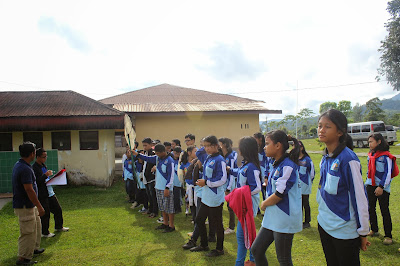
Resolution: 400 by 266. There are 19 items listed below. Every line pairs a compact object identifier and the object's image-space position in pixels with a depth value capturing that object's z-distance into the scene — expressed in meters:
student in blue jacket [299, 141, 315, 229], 5.72
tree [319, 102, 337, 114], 77.79
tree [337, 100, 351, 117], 71.44
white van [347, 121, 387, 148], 28.52
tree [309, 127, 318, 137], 56.66
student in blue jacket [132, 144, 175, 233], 5.87
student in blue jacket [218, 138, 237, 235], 5.45
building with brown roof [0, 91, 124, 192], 10.78
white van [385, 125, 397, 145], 28.66
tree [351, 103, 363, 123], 79.46
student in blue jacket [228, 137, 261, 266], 3.86
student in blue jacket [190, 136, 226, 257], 4.55
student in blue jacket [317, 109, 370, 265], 2.37
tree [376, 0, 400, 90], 28.70
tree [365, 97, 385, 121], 52.75
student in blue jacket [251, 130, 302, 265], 2.98
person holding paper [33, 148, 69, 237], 5.59
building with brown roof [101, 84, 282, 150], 14.87
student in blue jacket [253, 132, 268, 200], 6.98
